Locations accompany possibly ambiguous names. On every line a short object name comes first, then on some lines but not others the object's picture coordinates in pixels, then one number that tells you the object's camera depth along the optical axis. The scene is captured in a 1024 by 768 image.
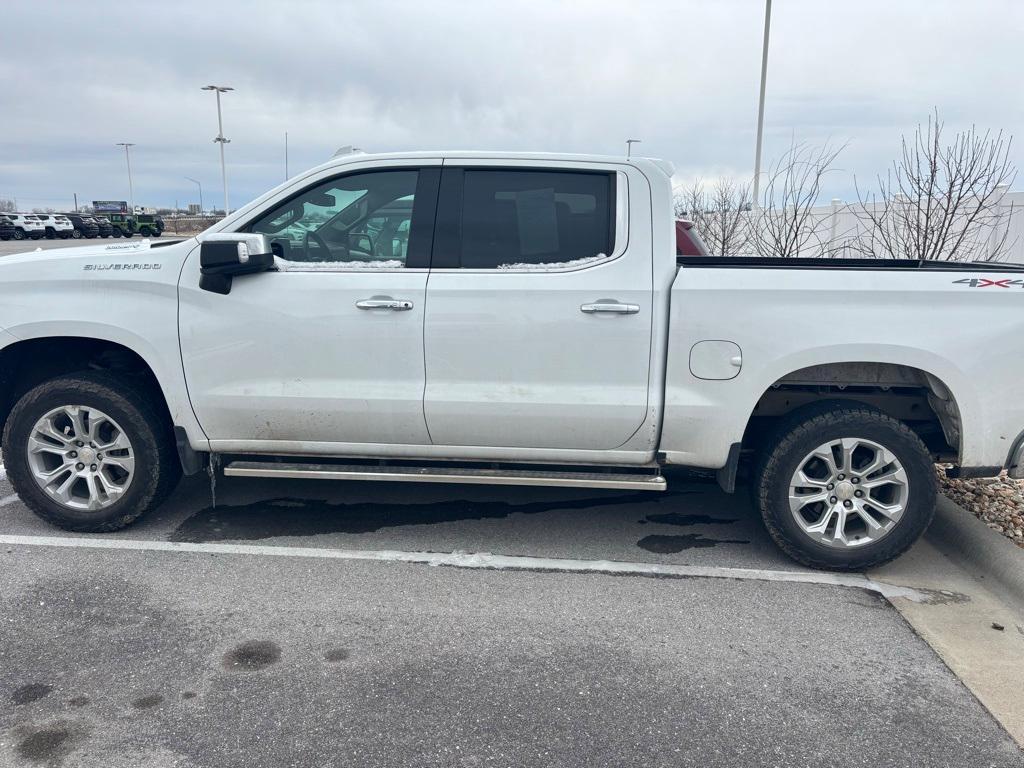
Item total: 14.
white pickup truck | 3.91
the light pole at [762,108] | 18.59
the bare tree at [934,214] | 7.27
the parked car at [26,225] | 46.12
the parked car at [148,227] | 52.72
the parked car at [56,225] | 47.94
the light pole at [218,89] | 39.09
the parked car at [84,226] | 51.69
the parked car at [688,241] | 6.95
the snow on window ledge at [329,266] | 4.16
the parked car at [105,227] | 53.59
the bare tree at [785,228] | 9.75
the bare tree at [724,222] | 13.45
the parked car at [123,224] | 53.72
